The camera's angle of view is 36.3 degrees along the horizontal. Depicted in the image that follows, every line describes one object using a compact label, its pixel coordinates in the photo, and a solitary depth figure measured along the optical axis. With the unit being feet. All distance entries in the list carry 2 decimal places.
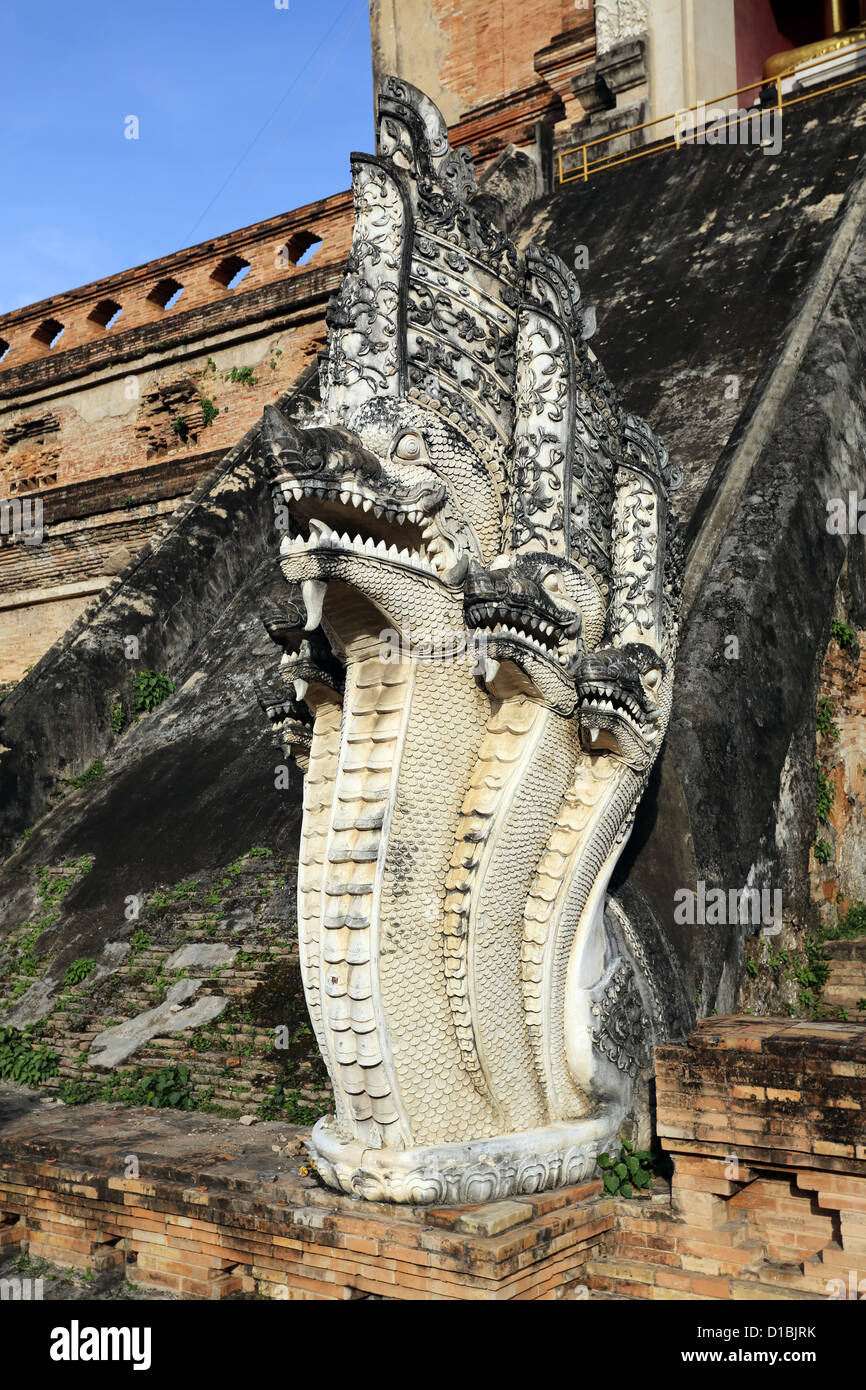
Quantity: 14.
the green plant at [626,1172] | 12.23
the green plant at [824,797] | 18.02
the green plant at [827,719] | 18.44
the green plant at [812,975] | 16.53
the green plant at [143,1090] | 16.03
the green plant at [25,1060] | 17.57
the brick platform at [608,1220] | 10.65
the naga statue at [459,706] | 11.53
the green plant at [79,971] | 19.17
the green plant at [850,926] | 17.75
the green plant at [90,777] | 24.46
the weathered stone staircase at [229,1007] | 15.70
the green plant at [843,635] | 18.99
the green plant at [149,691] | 25.58
